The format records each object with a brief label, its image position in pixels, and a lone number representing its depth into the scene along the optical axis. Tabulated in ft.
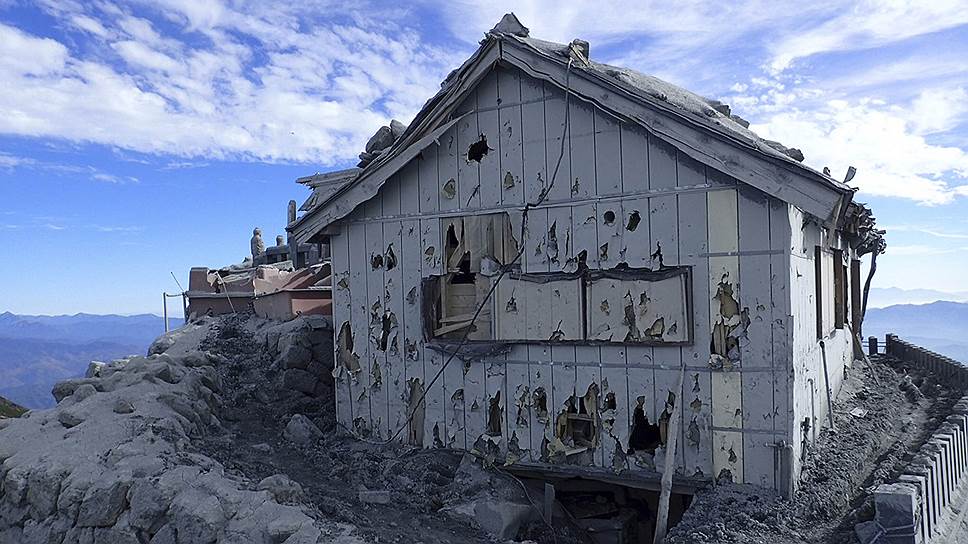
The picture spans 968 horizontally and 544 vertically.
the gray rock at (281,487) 20.70
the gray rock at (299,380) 33.47
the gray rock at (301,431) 29.86
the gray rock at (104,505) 21.61
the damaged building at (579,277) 22.86
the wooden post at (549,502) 26.66
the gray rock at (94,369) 35.38
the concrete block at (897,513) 18.25
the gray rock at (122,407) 26.61
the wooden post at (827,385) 30.55
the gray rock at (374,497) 23.63
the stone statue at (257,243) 80.69
